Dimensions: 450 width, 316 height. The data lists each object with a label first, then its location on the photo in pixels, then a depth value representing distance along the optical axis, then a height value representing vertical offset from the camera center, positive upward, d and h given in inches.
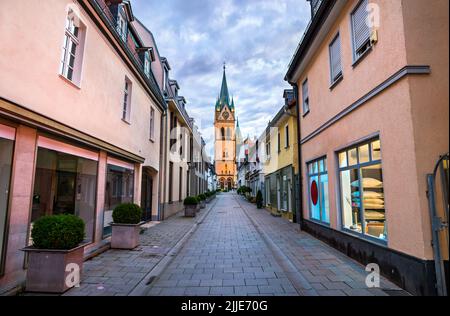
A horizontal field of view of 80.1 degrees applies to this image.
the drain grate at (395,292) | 171.5 -65.2
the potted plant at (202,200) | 881.0 -32.0
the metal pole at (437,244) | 153.7 -30.4
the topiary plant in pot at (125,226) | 302.8 -41.3
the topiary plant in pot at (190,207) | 650.8 -39.5
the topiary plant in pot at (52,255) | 171.5 -42.2
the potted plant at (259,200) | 946.1 -32.5
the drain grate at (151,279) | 197.3 -66.9
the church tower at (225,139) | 3383.4 +658.7
